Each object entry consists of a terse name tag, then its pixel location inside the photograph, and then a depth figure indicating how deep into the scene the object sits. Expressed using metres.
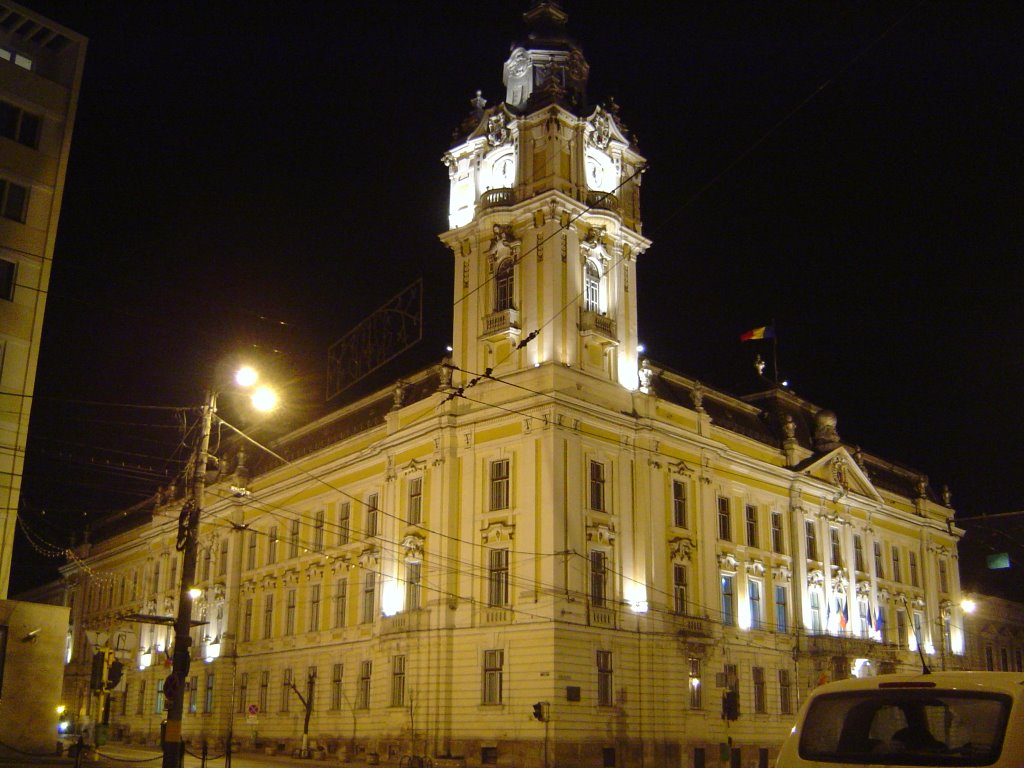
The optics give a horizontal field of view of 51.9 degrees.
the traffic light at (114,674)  25.90
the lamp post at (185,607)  20.25
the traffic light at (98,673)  25.47
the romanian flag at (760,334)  52.50
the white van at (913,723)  6.91
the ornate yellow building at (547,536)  39.94
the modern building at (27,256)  30.52
